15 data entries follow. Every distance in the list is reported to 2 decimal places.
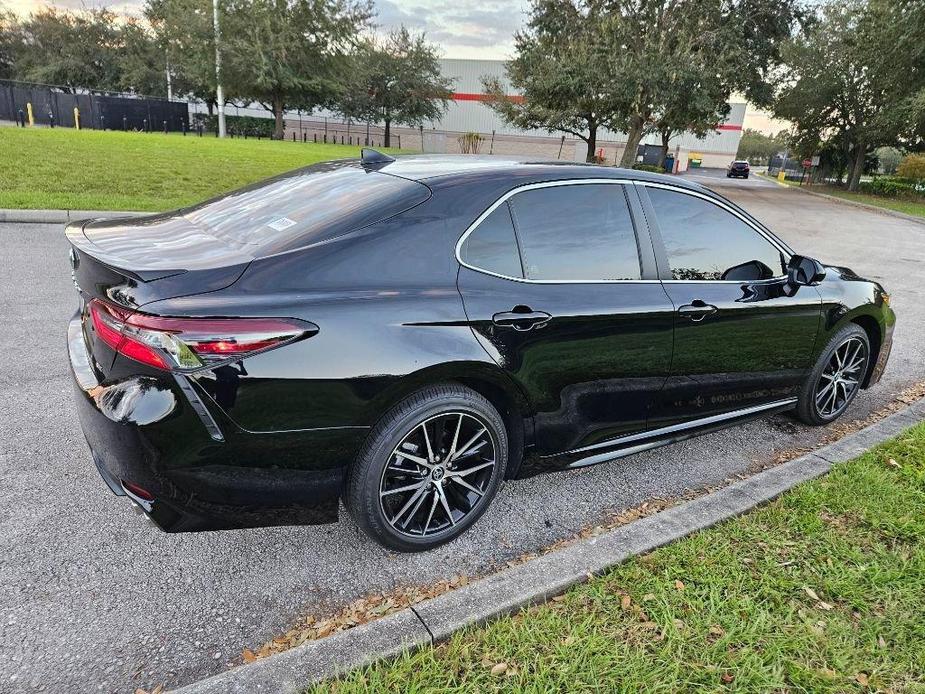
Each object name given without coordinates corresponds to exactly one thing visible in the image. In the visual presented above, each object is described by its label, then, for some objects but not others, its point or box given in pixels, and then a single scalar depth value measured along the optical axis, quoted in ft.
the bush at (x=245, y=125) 145.79
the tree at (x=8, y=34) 196.34
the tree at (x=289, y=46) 120.88
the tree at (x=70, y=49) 186.80
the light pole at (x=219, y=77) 118.01
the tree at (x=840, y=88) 110.93
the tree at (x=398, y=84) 155.02
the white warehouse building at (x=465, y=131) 175.83
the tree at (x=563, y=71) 73.51
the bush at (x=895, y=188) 110.32
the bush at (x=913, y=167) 131.57
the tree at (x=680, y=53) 69.46
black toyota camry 6.84
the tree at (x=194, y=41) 120.67
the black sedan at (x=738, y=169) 179.39
